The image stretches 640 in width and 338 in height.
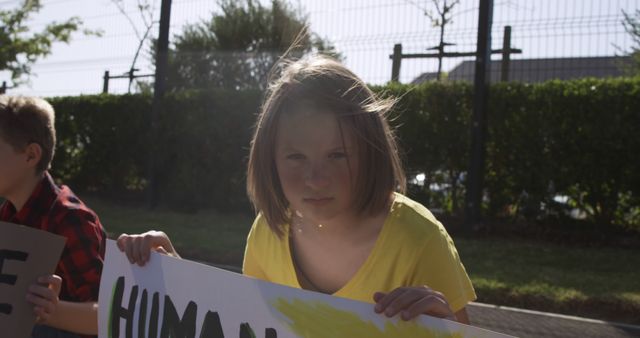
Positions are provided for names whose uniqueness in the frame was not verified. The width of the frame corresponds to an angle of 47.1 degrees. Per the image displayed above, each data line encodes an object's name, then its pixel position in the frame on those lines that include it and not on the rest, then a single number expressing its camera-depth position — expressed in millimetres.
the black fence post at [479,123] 8312
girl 1589
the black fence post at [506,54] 8555
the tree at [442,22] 9016
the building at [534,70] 9086
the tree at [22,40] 17142
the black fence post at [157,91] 11477
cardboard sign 1725
